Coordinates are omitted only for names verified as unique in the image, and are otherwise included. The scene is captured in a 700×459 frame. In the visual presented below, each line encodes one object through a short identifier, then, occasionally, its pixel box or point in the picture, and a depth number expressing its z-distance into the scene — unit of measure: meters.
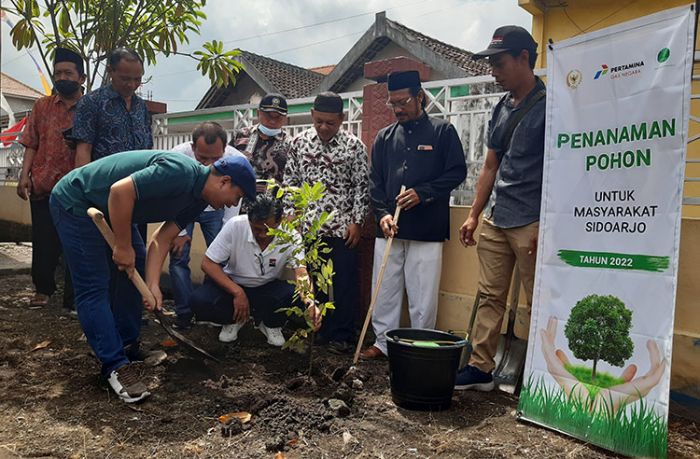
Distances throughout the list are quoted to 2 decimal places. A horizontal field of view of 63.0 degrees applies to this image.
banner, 2.46
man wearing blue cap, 2.79
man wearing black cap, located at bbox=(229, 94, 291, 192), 4.61
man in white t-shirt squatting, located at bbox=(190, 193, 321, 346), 3.97
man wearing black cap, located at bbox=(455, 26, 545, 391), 3.17
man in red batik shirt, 4.64
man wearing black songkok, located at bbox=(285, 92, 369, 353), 4.09
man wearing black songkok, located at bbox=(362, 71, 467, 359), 3.74
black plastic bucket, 2.92
